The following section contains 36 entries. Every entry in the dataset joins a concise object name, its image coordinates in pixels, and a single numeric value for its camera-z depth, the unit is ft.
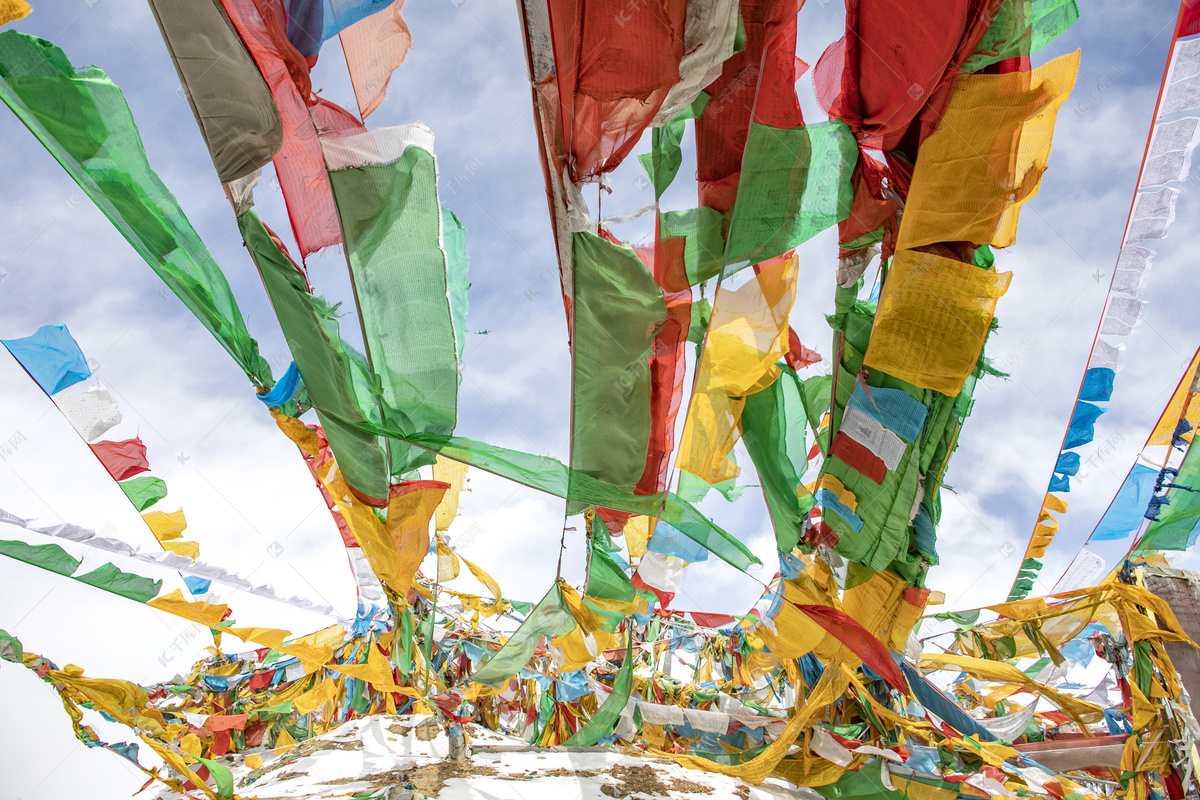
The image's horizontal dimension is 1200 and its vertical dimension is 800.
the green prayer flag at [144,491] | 14.88
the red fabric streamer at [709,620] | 22.83
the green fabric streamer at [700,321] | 12.44
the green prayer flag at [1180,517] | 15.76
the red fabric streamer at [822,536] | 14.60
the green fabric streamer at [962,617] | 18.34
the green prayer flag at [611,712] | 16.90
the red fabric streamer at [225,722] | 19.84
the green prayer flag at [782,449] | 13.34
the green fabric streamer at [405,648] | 17.13
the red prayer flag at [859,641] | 13.51
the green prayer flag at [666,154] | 10.71
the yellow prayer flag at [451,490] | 17.94
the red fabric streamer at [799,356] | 14.20
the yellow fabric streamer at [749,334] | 11.80
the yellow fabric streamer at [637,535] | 19.77
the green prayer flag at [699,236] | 10.62
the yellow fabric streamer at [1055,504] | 18.03
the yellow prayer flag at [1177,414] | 14.97
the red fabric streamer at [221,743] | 23.03
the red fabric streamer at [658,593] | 17.02
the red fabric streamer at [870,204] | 10.36
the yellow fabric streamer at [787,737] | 14.62
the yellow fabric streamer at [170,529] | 15.33
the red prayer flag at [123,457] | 14.38
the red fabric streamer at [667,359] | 11.03
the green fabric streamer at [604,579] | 16.05
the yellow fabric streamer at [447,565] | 21.53
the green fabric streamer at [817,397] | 14.28
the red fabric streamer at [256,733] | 27.61
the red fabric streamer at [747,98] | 8.80
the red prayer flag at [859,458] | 12.82
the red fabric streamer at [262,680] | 29.14
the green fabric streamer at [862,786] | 14.48
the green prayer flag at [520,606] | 26.11
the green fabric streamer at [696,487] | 15.17
